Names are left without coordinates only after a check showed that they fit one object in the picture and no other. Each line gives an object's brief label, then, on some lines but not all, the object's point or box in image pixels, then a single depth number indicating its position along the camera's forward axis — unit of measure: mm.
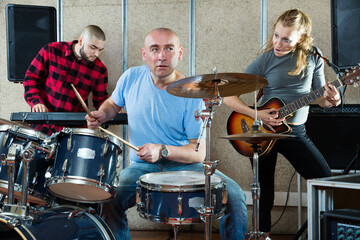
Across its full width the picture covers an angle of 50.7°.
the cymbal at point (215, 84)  1729
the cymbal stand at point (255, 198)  1979
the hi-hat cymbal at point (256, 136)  1821
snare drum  1795
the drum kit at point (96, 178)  1709
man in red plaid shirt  3171
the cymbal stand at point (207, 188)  1699
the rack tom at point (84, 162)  1851
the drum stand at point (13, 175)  1669
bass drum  1593
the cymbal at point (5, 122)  1947
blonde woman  2625
